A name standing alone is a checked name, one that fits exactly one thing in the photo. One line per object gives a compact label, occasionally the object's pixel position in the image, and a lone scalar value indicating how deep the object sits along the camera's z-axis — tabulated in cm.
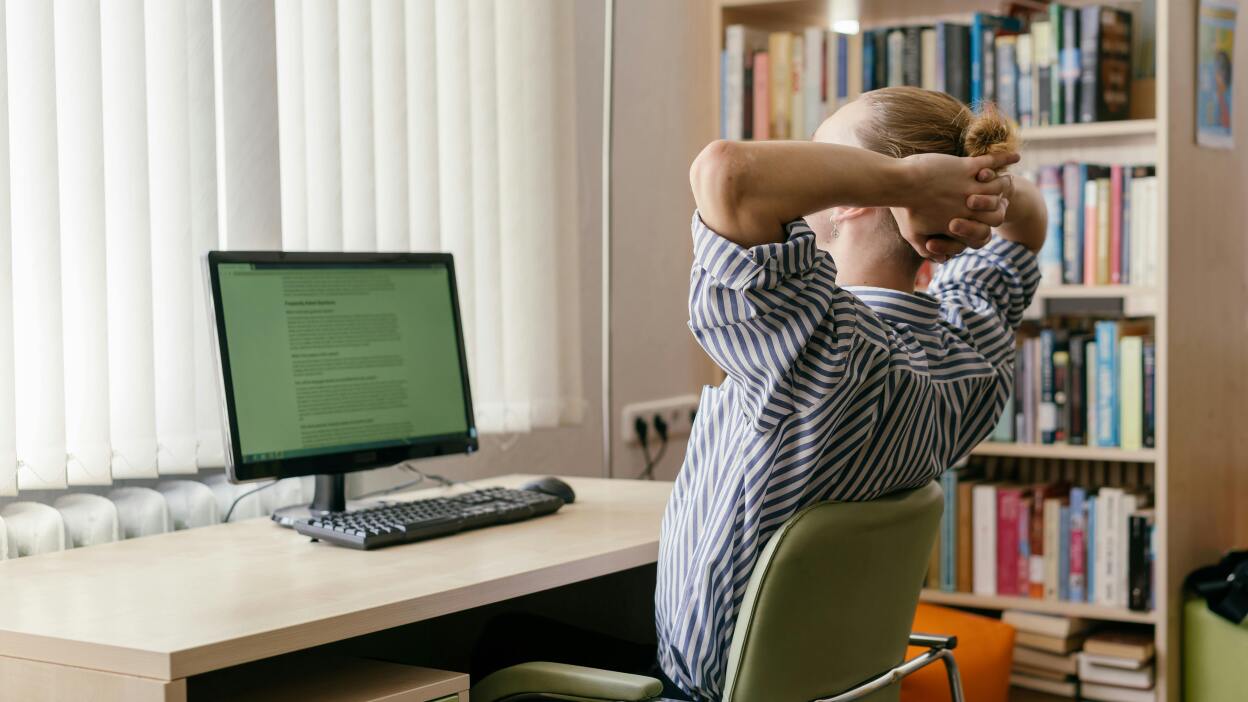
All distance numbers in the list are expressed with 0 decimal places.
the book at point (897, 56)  293
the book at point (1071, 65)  272
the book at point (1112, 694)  266
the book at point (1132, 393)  267
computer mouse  188
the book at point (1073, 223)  274
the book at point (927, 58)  289
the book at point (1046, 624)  273
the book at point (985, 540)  284
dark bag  255
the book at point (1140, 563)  266
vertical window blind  163
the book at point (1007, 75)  279
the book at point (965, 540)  287
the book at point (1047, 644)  273
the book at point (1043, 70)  275
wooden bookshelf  261
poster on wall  270
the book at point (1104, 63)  270
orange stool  255
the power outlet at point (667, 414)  290
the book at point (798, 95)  303
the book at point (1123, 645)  264
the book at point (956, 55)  284
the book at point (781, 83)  304
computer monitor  162
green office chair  124
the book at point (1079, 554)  274
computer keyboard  156
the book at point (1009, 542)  282
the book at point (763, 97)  306
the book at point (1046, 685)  275
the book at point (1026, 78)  278
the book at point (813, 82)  302
